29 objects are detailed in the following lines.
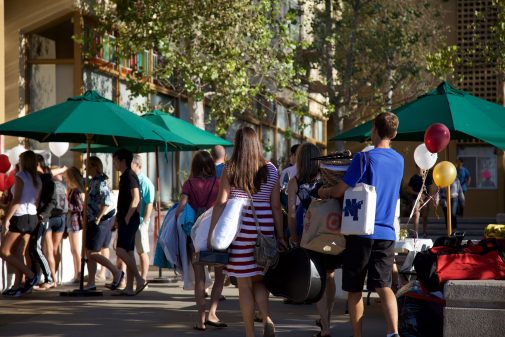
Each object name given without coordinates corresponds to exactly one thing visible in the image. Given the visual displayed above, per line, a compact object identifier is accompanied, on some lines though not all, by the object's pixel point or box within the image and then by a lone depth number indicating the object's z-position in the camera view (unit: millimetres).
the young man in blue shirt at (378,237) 8758
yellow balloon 13453
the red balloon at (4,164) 14883
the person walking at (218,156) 13688
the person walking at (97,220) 14680
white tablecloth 12141
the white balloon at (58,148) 18648
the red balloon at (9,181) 14875
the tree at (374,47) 32312
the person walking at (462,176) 29891
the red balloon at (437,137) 11984
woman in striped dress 9383
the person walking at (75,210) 15852
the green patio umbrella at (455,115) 12219
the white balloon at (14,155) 17358
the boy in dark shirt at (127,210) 14039
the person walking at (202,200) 11195
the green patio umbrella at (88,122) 13398
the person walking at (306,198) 10359
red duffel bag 9195
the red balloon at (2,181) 14745
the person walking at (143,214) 15484
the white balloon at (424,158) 16109
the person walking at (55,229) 15312
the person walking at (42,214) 14812
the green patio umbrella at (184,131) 16562
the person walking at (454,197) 26375
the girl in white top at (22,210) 14094
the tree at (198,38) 21203
